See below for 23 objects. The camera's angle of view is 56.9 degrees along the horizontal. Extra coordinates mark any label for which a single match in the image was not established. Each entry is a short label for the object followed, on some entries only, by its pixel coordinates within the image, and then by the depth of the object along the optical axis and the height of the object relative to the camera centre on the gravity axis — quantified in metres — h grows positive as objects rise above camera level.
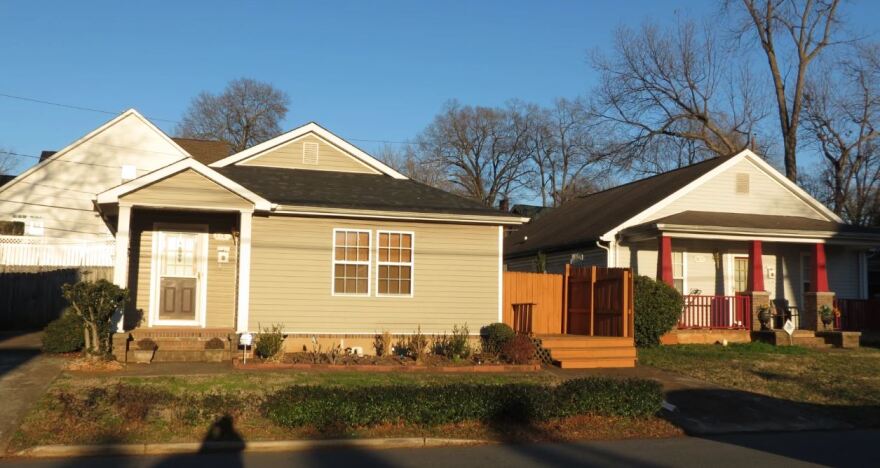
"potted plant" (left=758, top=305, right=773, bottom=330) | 20.81 -0.54
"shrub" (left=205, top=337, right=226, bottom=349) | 15.61 -1.05
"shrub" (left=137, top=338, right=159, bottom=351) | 15.07 -1.06
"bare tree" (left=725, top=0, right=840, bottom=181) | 36.19 +10.73
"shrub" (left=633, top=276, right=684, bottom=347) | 18.98 -0.38
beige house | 16.22 +0.67
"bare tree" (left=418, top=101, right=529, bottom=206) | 56.72 +10.04
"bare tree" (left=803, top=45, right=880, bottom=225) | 39.88 +7.24
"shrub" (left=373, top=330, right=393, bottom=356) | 16.66 -1.09
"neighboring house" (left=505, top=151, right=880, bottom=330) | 21.09 +1.43
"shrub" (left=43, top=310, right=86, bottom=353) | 15.32 -0.93
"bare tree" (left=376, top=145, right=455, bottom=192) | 57.41 +8.40
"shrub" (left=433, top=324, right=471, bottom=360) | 16.12 -1.08
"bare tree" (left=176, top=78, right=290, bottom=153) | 57.19 +12.04
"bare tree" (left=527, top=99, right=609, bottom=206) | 56.56 +9.11
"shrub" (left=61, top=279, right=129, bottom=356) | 14.50 -0.32
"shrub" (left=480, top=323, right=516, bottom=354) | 16.84 -0.93
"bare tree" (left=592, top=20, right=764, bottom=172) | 37.62 +8.18
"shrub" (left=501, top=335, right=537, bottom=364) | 15.85 -1.14
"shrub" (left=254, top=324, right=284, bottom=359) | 15.25 -1.04
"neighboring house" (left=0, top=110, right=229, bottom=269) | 34.28 +4.68
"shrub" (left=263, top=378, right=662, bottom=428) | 10.52 -1.51
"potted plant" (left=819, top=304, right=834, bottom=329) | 21.11 -0.50
